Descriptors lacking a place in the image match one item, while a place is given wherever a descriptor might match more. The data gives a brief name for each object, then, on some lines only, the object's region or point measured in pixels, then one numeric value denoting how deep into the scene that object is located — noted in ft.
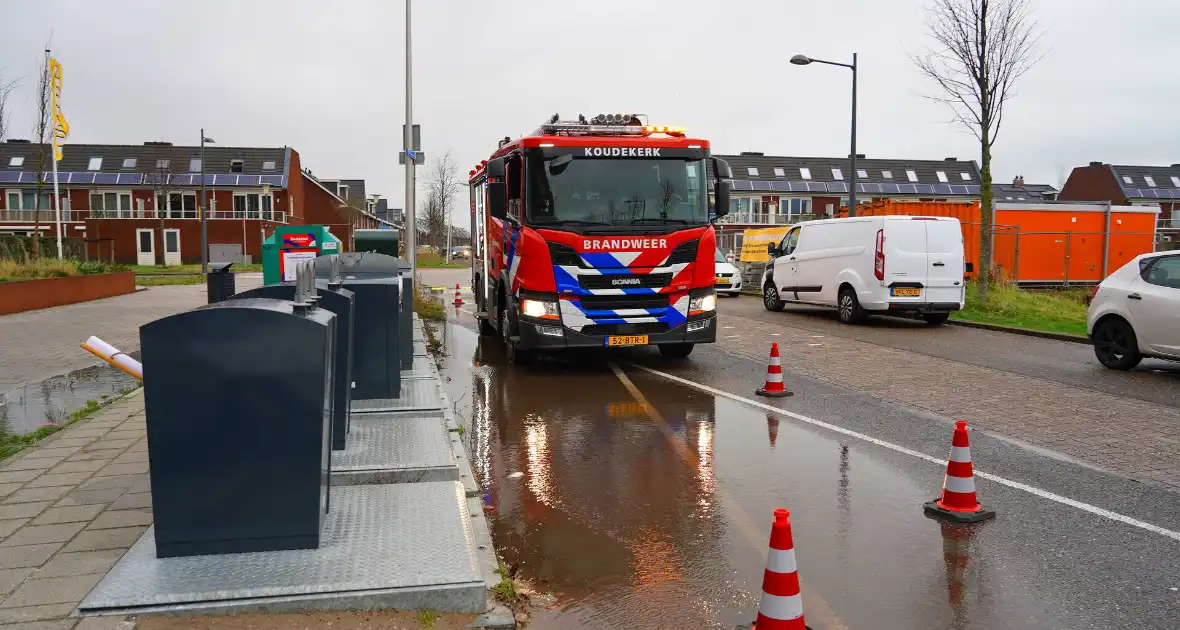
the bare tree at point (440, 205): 239.30
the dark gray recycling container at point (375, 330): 23.07
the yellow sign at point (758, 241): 96.89
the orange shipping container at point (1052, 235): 84.12
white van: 54.19
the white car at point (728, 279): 87.86
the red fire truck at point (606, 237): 34.55
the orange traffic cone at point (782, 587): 11.12
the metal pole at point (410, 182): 67.10
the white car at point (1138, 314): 34.24
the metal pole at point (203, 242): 147.64
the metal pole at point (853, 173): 73.61
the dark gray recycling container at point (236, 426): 12.67
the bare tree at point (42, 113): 86.69
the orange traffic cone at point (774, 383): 30.96
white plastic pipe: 15.16
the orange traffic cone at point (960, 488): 17.34
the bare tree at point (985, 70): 63.46
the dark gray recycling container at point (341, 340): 18.24
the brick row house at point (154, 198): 197.47
